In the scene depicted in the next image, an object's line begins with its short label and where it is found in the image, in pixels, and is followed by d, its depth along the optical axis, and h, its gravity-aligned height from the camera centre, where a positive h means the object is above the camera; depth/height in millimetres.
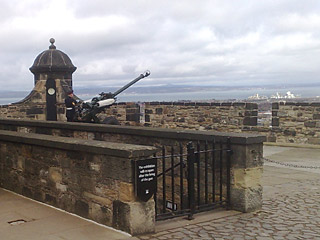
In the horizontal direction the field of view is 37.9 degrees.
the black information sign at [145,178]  4977 -832
